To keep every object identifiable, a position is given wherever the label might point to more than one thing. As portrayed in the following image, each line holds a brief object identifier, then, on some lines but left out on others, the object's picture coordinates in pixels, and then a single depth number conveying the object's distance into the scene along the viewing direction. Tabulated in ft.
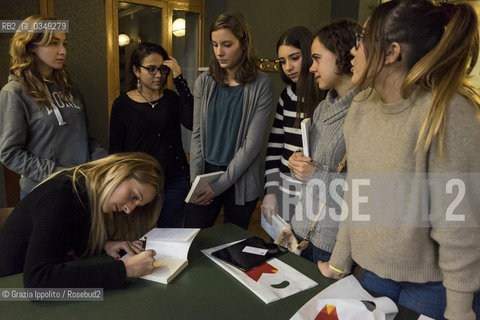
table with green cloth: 2.98
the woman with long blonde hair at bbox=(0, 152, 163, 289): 3.34
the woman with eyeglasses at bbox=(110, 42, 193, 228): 6.46
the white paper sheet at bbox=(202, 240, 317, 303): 3.34
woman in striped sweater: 5.07
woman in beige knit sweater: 2.65
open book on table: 3.54
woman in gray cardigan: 5.66
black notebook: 3.85
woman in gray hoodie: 5.31
